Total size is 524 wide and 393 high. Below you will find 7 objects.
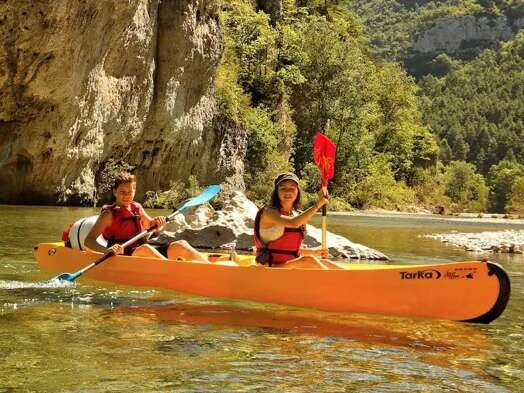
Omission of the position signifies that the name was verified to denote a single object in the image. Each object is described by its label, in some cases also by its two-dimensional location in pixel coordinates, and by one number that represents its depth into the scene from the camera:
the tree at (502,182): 80.00
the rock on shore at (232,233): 10.54
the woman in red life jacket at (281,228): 6.00
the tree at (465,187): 64.01
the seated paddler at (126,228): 6.95
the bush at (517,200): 45.83
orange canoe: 5.09
